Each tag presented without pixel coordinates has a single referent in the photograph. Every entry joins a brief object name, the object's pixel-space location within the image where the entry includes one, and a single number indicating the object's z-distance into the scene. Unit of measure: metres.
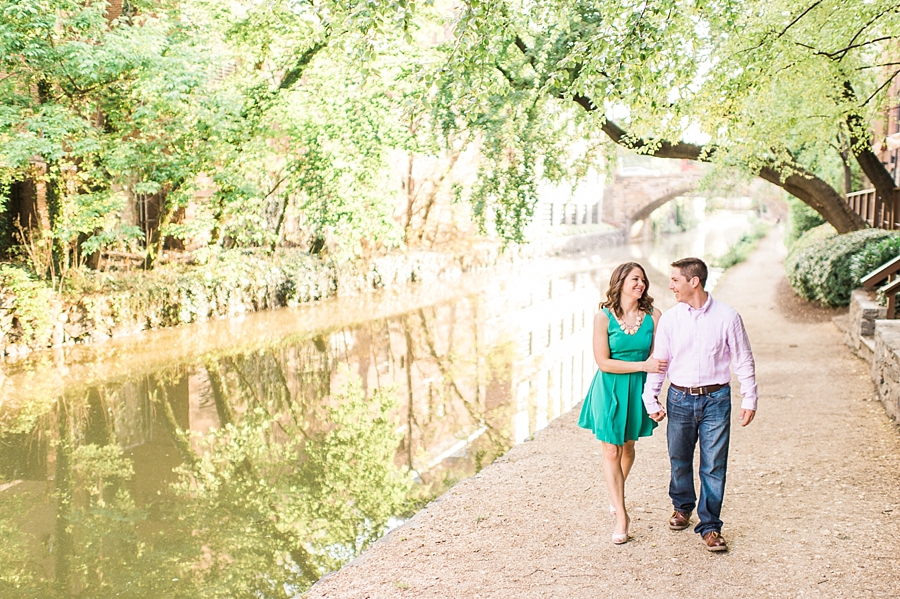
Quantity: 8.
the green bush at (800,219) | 25.52
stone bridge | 49.00
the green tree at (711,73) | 5.73
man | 4.36
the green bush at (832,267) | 14.00
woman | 4.45
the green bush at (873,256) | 12.99
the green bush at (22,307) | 12.08
